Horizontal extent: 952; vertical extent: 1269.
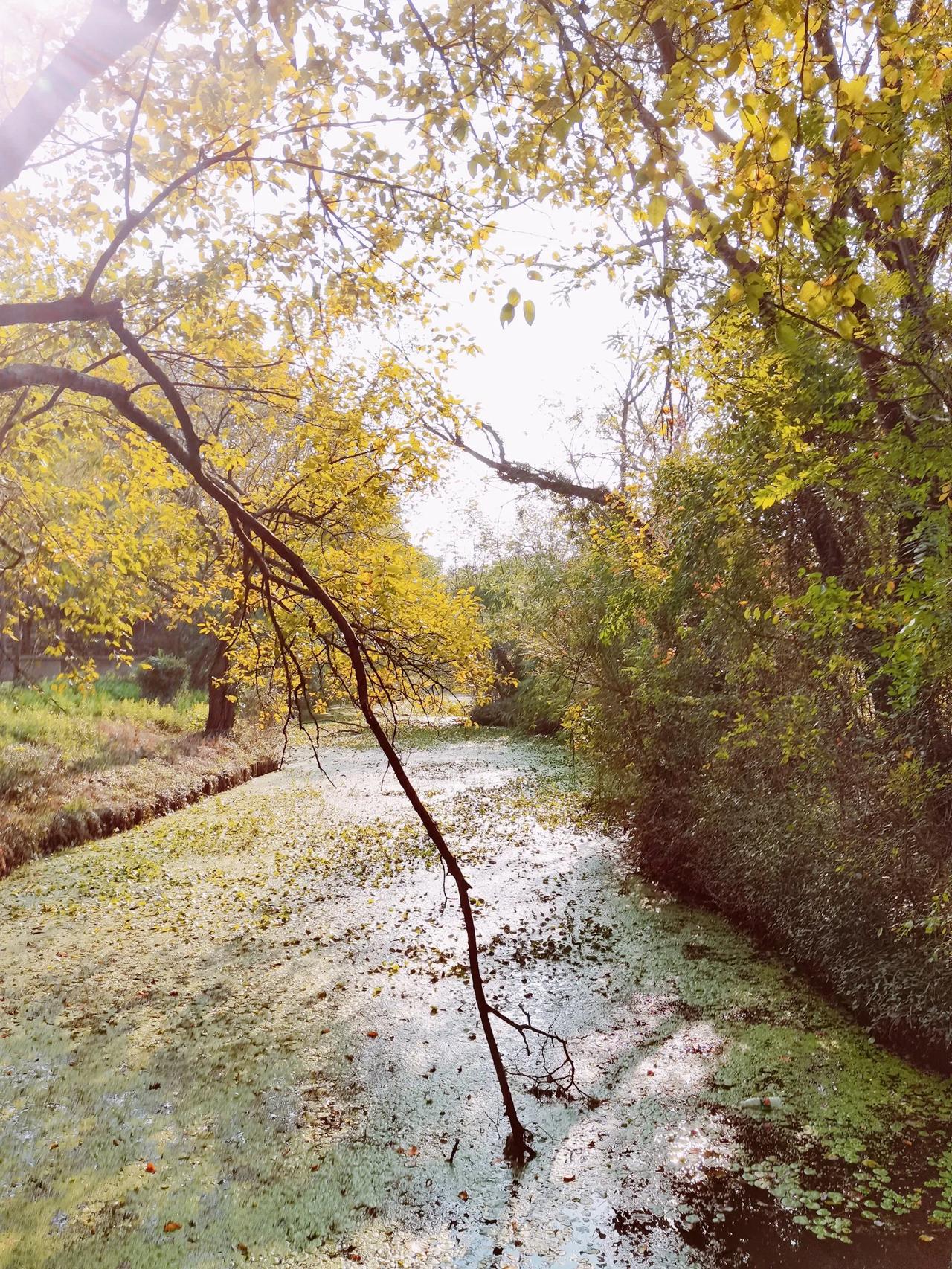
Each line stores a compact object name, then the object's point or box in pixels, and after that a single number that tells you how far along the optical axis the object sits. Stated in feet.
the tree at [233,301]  7.86
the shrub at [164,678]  63.67
